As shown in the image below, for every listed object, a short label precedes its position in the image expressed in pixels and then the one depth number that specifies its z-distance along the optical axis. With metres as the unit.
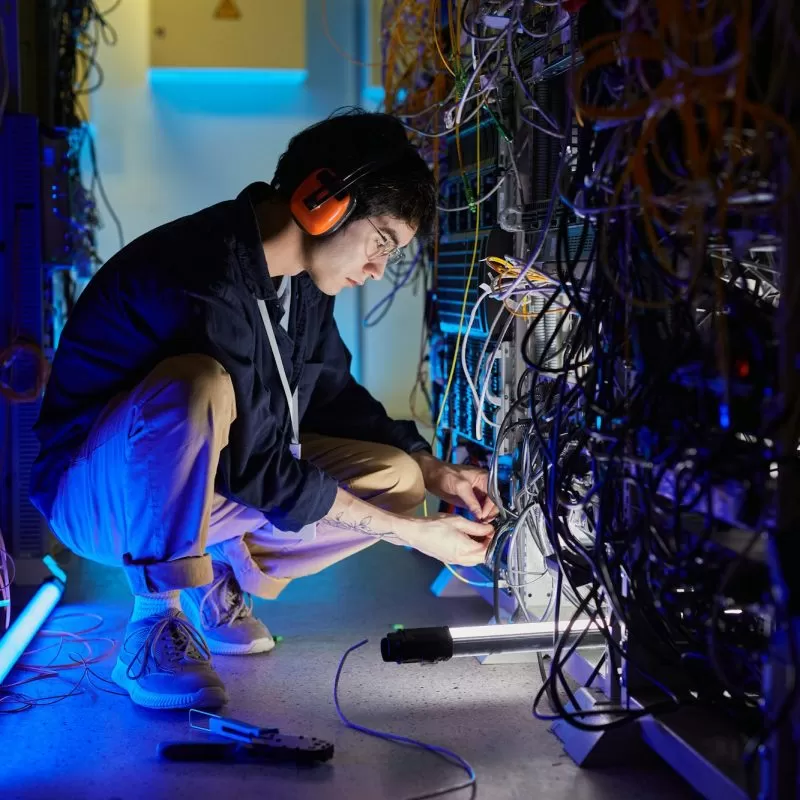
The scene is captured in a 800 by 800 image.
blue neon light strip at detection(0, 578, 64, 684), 1.77
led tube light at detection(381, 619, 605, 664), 1.65
